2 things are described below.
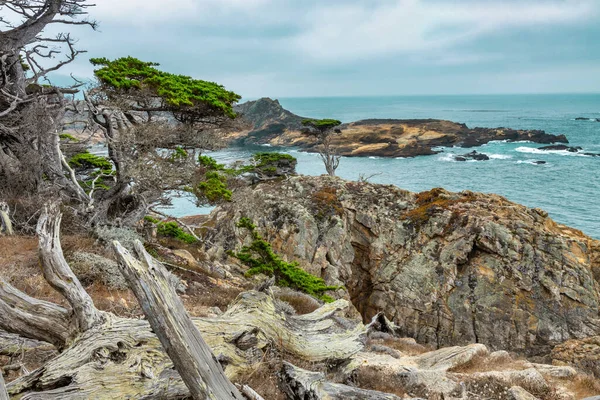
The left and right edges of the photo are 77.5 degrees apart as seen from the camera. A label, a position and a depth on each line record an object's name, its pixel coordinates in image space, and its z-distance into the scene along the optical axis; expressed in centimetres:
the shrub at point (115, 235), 1097
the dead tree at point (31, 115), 1222
